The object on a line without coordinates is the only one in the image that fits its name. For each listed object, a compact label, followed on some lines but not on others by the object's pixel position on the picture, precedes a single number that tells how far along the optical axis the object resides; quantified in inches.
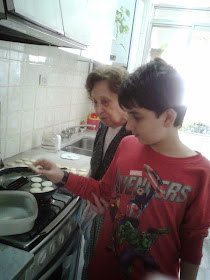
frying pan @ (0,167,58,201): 37.5
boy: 28.6
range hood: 25.8
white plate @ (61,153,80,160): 66.4
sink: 80.9
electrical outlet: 66.5
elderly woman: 45.8
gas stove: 32.0
